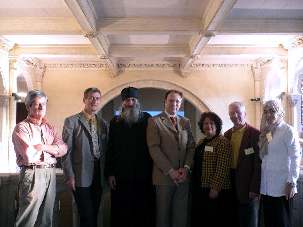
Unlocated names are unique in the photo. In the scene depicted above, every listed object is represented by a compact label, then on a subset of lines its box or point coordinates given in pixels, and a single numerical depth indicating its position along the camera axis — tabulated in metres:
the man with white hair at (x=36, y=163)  2.21
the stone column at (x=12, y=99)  6.84
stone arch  8.73
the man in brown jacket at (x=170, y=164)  2.54
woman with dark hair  2.52
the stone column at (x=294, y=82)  6.77
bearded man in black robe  2.63
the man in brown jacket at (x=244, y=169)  2.58
